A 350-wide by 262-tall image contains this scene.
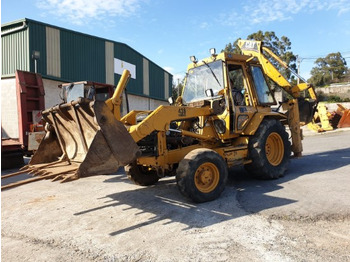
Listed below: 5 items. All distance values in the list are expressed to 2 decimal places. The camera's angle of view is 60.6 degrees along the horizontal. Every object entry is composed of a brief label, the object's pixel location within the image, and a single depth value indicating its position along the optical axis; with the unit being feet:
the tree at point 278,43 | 130.00
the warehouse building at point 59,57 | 47.62
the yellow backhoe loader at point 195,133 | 14.53
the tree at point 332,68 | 200.85
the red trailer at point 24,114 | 32.40
